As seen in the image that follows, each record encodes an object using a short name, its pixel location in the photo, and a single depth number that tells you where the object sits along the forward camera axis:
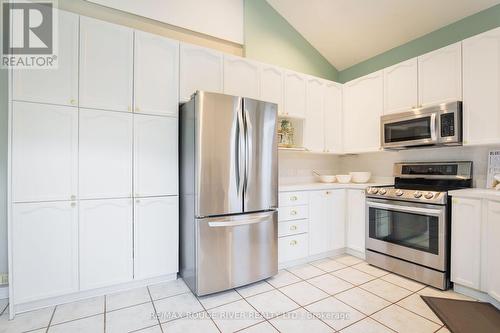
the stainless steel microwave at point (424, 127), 2.50
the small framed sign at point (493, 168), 2.43
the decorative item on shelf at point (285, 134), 3.35
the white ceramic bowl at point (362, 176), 3.54
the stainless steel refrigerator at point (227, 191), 2.16
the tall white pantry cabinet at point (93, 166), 1.93
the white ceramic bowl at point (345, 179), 3.56
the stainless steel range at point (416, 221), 2.31
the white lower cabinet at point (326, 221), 3.03
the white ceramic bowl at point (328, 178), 3.67
